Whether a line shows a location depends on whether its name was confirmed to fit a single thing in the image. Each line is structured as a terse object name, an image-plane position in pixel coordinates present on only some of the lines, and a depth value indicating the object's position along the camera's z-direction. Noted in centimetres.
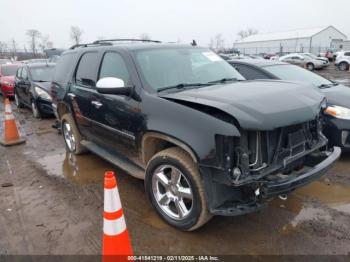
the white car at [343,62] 2642
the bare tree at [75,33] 6396
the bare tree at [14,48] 5078
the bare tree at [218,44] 10388
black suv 264
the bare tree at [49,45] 6494
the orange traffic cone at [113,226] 225
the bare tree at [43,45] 6243
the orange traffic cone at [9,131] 656
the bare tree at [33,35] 6188
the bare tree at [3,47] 5357
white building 7412
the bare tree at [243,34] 11488
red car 1284
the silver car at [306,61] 2672
